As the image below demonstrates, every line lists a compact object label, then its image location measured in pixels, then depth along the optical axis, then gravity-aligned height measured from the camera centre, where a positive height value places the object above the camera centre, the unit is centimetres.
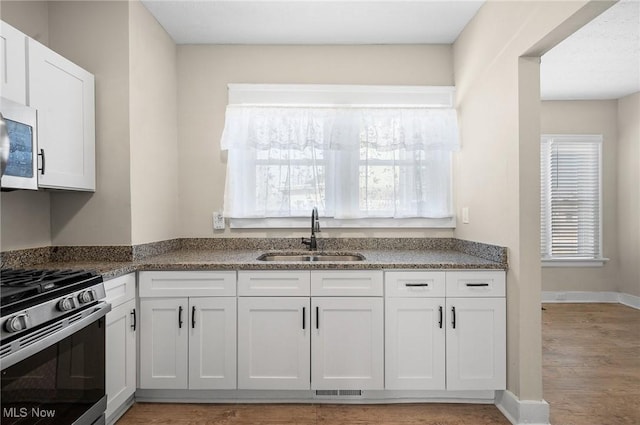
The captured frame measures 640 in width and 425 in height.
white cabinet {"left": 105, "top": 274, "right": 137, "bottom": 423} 204 -74
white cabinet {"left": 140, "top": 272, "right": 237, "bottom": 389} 234 -77
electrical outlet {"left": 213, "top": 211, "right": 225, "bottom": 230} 310 -8
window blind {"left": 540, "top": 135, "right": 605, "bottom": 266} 475 +9
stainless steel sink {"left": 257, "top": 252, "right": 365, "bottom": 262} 292 -36
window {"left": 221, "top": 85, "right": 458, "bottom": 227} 306 +41
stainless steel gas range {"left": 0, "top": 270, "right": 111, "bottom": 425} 133 -53
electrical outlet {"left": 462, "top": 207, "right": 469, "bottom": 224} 288 -4
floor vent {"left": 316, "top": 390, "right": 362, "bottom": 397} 240 -114
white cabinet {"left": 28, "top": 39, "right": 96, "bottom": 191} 193 +52
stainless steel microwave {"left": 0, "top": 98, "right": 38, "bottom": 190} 171 +31
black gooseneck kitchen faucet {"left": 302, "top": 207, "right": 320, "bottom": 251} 294 -15
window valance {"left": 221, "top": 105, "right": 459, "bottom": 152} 305 +66
